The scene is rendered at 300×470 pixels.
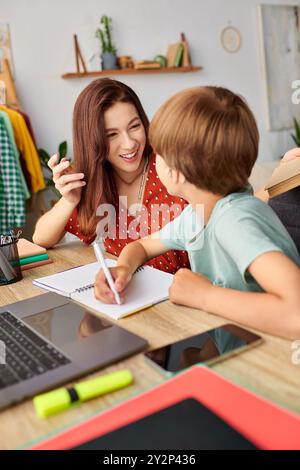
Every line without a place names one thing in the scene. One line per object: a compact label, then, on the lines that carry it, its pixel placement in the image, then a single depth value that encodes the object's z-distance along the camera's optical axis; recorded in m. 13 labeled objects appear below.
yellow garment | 3.22
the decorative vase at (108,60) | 3.82
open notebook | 1.01
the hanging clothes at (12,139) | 3.08
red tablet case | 0.57
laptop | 0.74
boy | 0.84
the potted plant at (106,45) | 3.81
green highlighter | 0.67
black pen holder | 1.29
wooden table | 0.64
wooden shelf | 3.75
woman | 1.53
